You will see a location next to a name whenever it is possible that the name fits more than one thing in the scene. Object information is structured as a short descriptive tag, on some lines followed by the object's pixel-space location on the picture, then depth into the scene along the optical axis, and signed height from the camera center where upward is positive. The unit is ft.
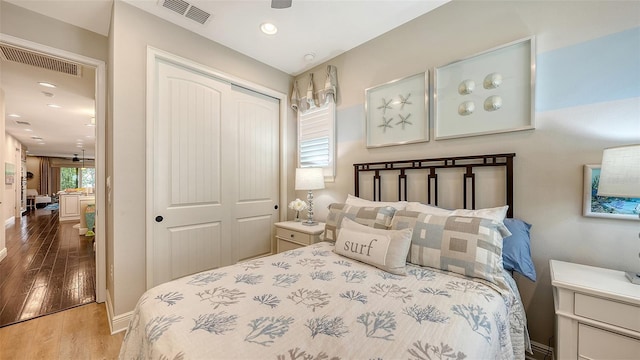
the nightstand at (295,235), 8.24 -1.99
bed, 2.75 -1.85
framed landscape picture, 4.47 -0.46
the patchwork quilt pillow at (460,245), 4.42 -1.29
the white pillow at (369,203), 6.56 -0.71
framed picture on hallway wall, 18.47 +0.41
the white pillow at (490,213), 4.97 -0.73
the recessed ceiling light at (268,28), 7.58 +4.74
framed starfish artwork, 7.11 +2.09
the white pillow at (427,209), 5.63 -0.73
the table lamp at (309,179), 9.05 -0.02
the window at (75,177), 41.22 +0.21
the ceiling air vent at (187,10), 6.63 +4.77
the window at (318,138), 9.46 +1.67
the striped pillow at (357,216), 6.12 -1.00
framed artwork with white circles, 5.50 +2.12
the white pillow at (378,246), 4.96 -1.48
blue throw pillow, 4.74 -1.44
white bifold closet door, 7.33 +0.17
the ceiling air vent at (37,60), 7.13 +3.78
